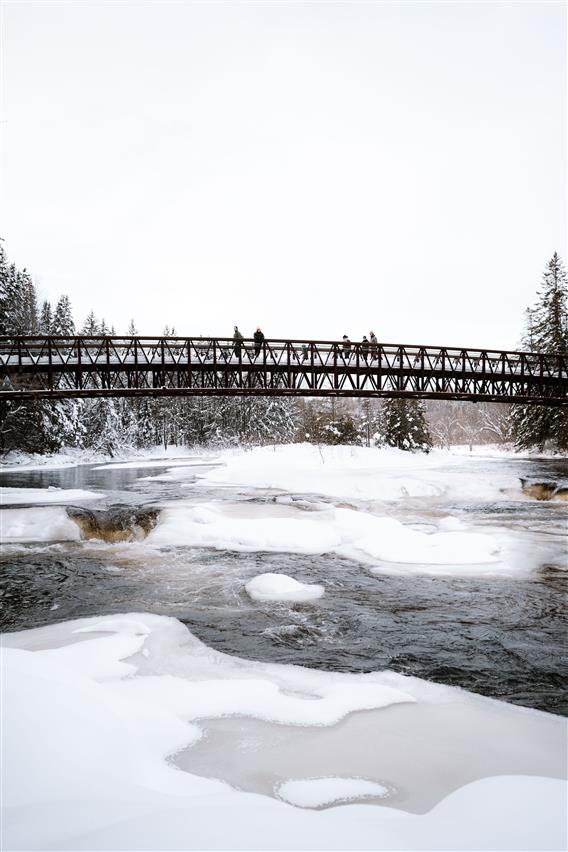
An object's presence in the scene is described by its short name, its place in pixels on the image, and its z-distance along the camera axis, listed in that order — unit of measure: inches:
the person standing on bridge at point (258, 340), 1250.6
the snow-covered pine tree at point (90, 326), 2605.8
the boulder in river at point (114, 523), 565.0
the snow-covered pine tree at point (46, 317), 2240.2
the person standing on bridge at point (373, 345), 1247.5
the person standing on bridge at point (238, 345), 1156.5
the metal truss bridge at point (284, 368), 1179.9
